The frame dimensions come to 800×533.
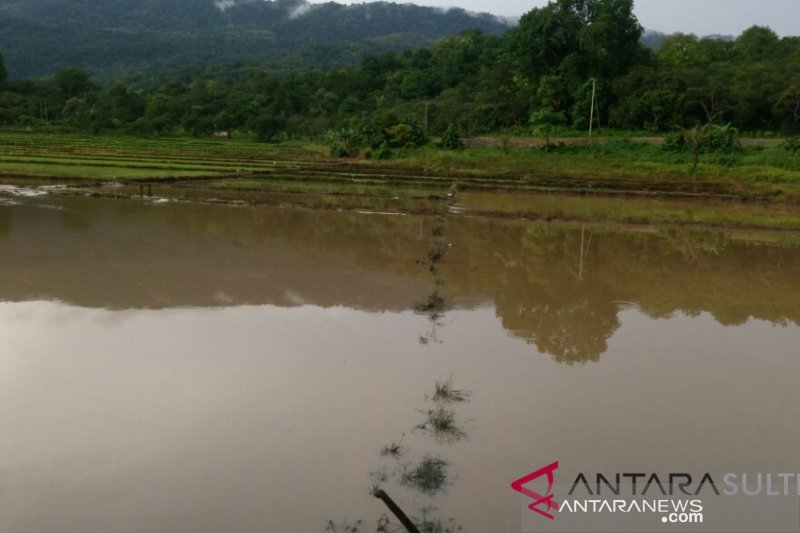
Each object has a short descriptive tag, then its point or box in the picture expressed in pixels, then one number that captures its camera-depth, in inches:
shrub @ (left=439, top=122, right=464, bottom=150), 1267.2
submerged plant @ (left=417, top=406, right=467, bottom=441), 213.9
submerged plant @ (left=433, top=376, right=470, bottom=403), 241.8
